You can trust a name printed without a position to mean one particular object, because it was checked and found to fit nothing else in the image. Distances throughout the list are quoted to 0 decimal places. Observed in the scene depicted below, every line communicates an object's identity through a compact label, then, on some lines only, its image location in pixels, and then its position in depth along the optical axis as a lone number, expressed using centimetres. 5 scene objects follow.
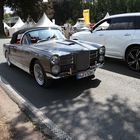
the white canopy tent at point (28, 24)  3722
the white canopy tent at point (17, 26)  3528
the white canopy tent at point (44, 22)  3200
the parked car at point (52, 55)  588
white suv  786
